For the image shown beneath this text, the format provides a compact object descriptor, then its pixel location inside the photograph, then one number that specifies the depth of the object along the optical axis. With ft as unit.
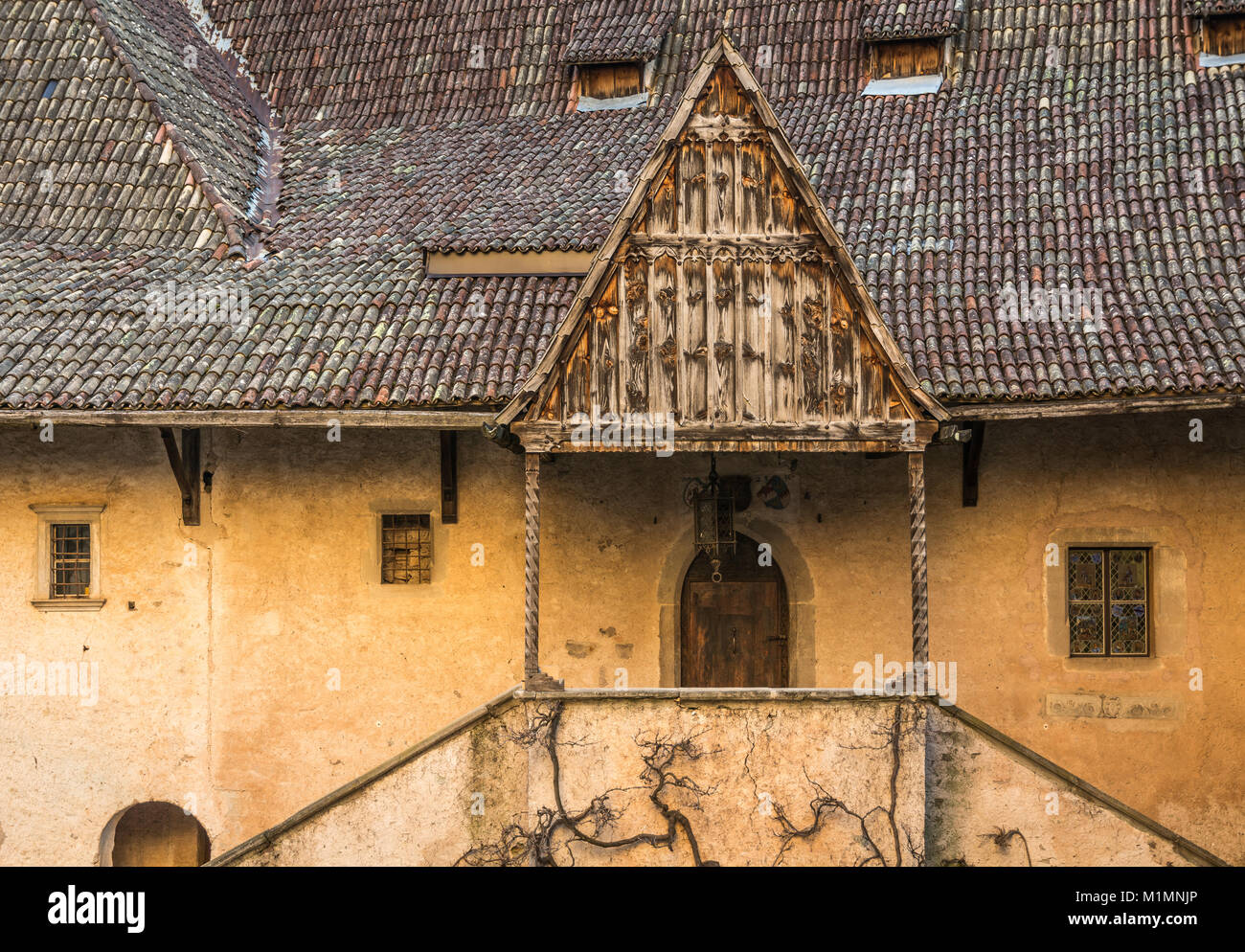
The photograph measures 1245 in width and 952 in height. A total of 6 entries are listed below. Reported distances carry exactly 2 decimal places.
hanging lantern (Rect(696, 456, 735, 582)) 39.37
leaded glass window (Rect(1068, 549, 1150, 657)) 39.58
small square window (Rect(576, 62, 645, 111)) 50.57
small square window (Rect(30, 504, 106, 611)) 41.70
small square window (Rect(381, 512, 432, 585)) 41.52
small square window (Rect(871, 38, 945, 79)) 48.73
